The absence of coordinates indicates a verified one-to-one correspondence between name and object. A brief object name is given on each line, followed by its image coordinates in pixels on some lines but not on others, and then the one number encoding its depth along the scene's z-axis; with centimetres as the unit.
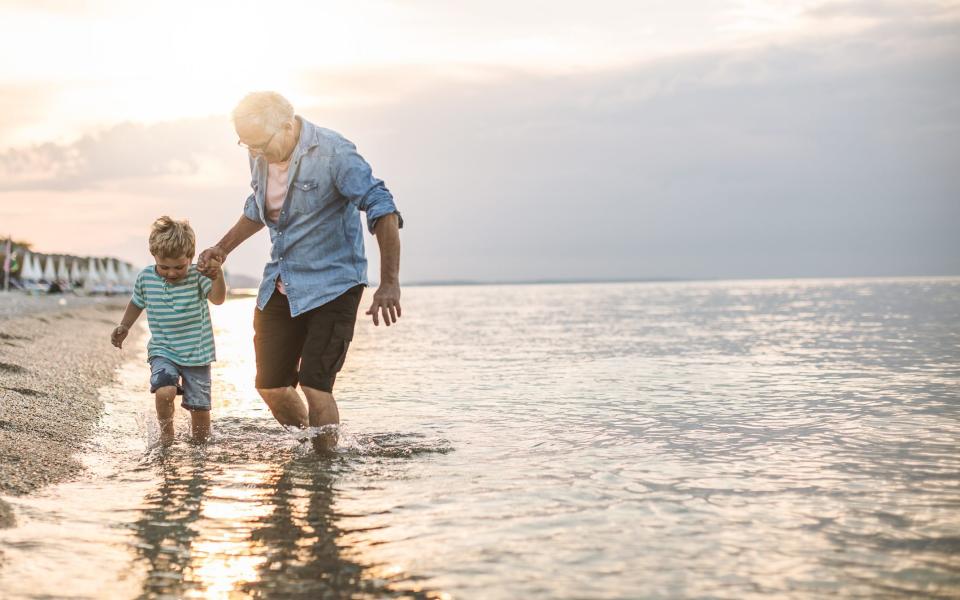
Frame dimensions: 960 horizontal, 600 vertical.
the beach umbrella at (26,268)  8094
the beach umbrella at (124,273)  10362
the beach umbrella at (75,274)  9506
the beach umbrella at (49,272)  8952
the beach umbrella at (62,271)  9262
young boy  578
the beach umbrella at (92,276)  9731
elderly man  497
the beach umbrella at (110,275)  10025
